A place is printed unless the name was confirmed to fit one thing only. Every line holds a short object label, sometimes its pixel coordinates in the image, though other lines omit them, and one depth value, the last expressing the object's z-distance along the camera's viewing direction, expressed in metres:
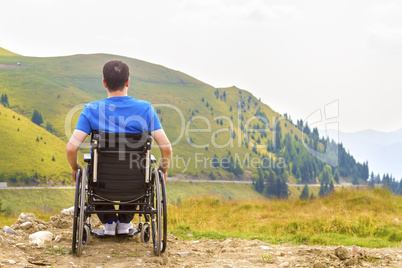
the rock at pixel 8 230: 5.51
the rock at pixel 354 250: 5.03
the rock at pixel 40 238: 5.09
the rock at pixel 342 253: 4.87
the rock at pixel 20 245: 4.89
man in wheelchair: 4.52
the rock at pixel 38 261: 4.23
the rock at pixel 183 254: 5.17
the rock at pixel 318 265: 4.47
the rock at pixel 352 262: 4.64
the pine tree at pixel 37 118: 139.62
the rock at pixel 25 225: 5.89
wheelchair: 4.48
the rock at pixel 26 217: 6.16
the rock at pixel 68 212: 6.70
